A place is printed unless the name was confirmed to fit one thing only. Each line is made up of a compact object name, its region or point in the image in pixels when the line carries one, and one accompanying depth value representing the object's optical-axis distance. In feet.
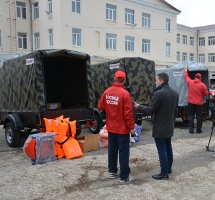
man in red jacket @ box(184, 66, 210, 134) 32.86
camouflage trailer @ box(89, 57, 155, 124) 34.14
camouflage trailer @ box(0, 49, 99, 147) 24.93
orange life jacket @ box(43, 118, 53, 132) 23.48
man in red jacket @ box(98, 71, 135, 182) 17.06
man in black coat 17.28
